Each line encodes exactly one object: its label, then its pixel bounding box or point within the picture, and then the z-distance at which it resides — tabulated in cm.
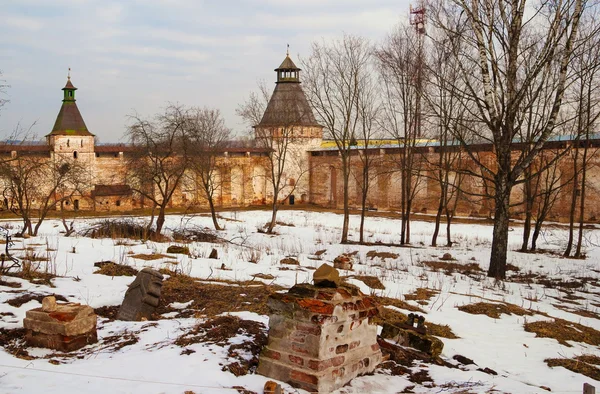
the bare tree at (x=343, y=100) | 1809
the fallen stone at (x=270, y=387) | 378
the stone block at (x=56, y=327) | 454
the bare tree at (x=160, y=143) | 1838
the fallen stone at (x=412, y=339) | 516
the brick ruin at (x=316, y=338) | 398
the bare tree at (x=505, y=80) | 998
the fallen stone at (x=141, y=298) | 564
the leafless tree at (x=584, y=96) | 1263
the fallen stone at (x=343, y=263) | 1067
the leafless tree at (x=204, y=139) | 1956
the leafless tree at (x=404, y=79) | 1612
